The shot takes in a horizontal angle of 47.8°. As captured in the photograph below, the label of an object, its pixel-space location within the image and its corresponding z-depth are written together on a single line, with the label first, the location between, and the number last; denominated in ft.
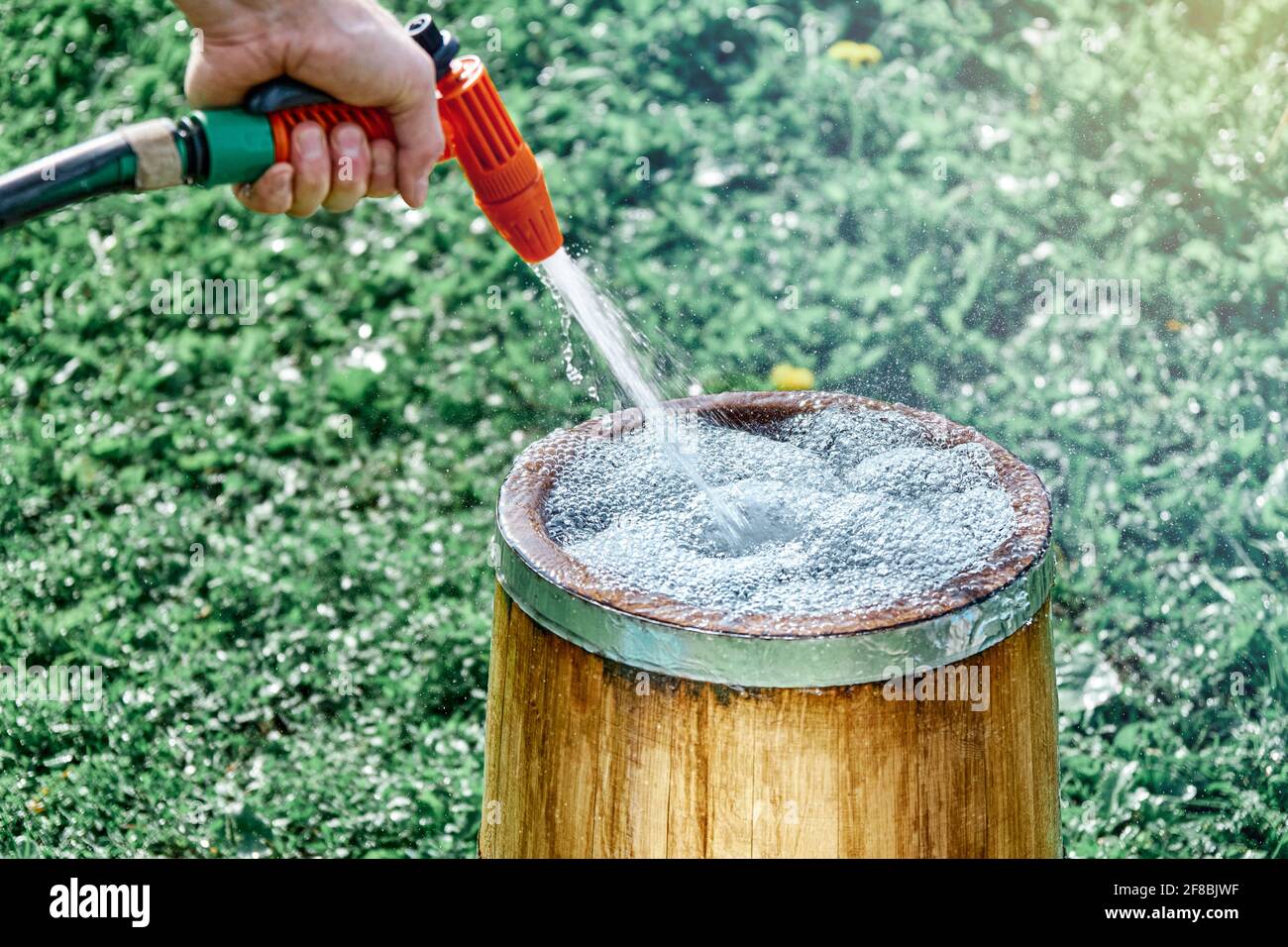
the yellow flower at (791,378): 3.83
